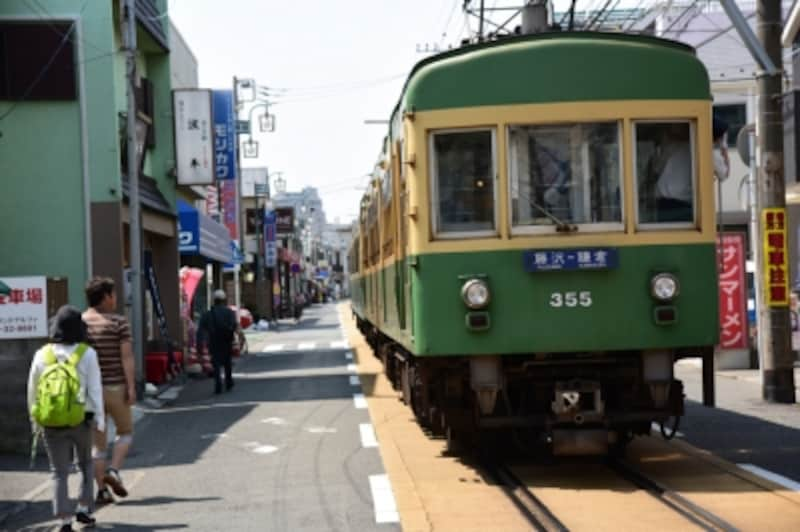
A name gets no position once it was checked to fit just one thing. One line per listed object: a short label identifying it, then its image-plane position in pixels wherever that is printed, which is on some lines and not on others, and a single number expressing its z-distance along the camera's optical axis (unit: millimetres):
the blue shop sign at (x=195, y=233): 26172
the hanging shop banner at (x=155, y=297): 21953
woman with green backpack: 7895
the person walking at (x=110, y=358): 9062
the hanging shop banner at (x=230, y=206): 46609
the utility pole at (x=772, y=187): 14570
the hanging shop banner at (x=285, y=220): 72125
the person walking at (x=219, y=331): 18984
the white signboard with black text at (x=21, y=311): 11891
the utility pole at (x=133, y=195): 18109
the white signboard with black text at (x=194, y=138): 24422
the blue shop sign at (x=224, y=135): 30734
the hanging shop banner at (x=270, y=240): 60406
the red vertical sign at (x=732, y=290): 19266
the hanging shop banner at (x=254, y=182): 73312
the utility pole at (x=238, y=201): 38000
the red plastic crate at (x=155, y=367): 20531
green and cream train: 9070
